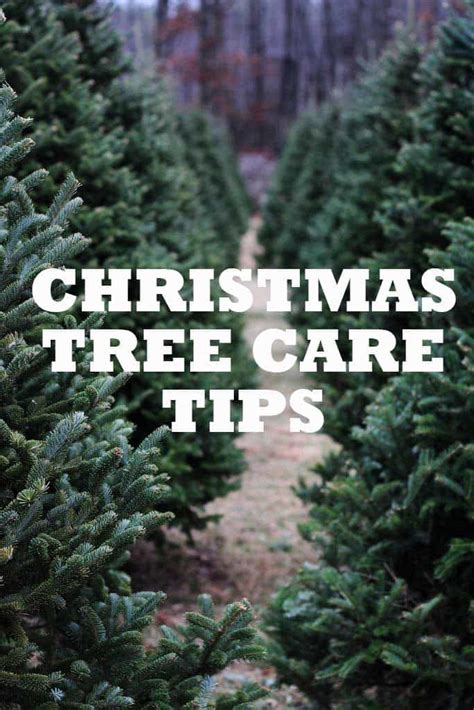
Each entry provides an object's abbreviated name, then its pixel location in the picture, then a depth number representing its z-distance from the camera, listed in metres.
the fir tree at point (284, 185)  18.71
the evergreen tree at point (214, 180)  17.31
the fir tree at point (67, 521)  2.15
